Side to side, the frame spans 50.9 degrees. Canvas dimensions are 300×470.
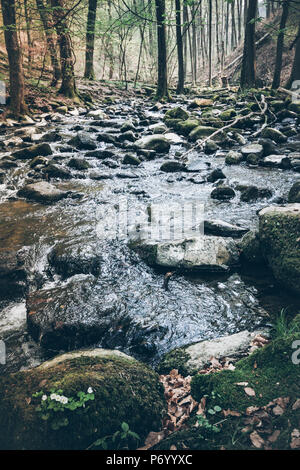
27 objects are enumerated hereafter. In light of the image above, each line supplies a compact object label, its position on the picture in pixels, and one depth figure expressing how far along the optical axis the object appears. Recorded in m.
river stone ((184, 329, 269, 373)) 2.96
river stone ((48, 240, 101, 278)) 4.50
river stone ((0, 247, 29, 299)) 4.12
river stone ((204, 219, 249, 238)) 5.19
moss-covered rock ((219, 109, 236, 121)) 13.26
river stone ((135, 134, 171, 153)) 10.36
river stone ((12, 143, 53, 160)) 9.12
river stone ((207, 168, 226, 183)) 7.72
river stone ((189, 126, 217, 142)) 11.25
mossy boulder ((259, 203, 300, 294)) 3.74
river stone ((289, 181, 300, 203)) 5.77
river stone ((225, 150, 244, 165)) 8.89
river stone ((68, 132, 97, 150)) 10.45
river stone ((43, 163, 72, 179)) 7.97
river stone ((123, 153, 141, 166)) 9.18
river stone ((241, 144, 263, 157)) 9.15
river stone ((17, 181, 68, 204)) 6.66
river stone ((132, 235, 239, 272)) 4.38
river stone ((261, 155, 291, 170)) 8.09
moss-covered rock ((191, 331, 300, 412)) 2.21
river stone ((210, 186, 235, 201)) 6.68
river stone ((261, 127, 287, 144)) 10.39
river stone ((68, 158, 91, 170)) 8.66
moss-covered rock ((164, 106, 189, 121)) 13.90
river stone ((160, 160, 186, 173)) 8.66
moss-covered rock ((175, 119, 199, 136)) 12.10
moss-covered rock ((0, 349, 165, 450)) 2.03
